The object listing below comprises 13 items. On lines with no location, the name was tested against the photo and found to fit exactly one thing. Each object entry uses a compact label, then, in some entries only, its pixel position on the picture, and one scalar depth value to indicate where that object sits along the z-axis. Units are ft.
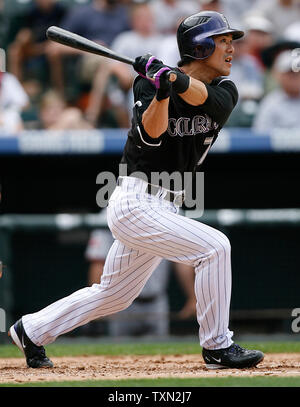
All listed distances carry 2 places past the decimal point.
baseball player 25.02
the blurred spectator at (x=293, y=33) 50.21
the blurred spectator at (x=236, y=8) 53.57
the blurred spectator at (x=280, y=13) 54.19
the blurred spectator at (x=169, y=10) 53.31
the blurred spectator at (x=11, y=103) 45.55
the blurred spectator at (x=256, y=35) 51.80
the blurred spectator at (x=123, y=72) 48.65
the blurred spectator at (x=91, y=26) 51.67
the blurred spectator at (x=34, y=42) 52.60
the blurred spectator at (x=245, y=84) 47.06
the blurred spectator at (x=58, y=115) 45.93
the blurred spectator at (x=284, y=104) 45.24
